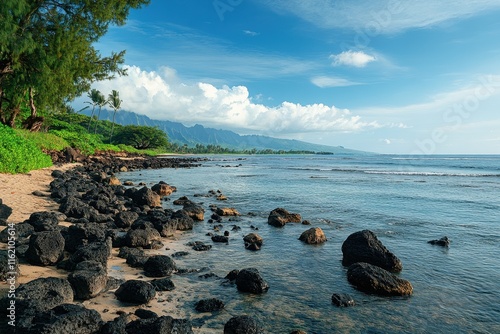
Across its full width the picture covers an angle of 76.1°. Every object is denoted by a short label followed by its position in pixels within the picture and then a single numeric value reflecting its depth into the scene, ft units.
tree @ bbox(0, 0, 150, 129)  71.92
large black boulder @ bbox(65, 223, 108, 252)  31.68
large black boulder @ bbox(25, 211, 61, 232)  35.12
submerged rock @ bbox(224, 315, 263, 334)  19.63
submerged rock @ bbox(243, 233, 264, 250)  39.68
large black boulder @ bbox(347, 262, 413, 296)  26.91
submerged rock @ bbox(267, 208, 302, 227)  51.98
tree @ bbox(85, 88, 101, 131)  309.22
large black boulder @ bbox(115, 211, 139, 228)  44.88
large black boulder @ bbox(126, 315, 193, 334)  17.73
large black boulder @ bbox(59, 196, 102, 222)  45.84
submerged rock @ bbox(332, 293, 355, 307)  24.64
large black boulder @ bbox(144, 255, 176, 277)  28.43
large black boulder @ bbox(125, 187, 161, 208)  62.49
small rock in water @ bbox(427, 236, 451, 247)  42.45
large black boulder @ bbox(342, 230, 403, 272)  33.14
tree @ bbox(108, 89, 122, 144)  322.96
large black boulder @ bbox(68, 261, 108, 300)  22.44
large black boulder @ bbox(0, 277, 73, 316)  18.12
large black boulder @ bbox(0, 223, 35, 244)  30.66
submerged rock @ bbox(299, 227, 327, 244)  42.14
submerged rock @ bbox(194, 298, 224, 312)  22.73
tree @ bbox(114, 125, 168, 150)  361.71
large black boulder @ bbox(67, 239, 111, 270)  27.09
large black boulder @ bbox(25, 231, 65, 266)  27.12
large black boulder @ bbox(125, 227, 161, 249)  35.86
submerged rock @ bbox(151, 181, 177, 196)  81.87
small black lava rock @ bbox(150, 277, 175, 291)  25.45
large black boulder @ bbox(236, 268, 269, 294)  26.41
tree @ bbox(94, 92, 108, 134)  311.68
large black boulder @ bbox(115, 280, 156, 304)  22.66
